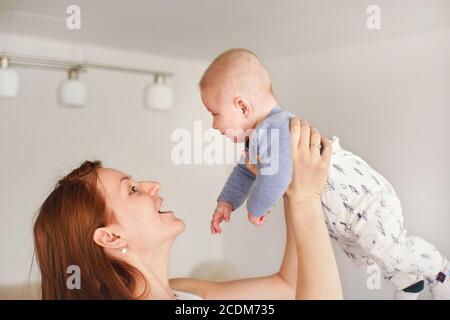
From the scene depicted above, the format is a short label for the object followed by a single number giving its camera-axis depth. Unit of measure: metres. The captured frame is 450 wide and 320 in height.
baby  0.77
